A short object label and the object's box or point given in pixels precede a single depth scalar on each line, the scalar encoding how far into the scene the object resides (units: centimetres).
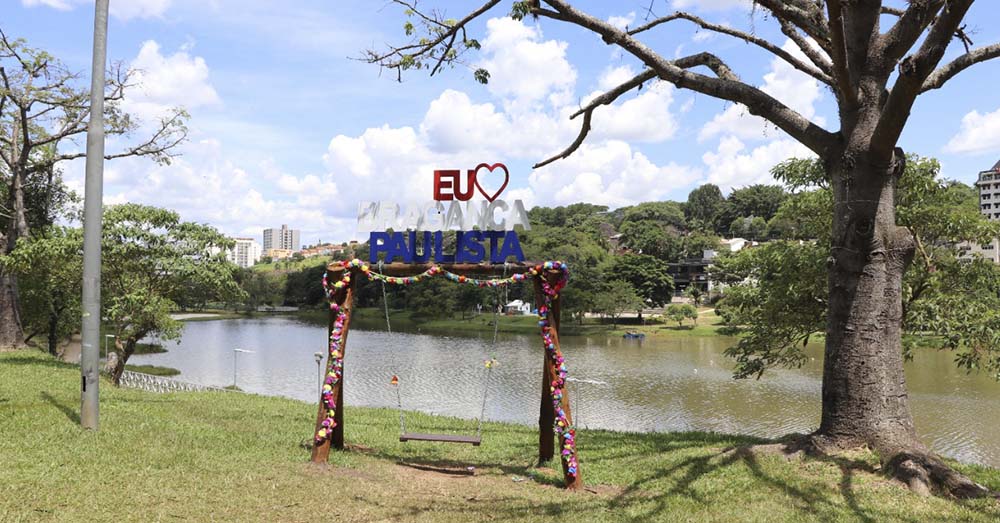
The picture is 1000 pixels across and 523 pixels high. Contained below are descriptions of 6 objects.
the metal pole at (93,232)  740
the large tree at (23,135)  1625
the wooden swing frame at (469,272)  725
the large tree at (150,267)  1463
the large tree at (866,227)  686
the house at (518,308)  5648
